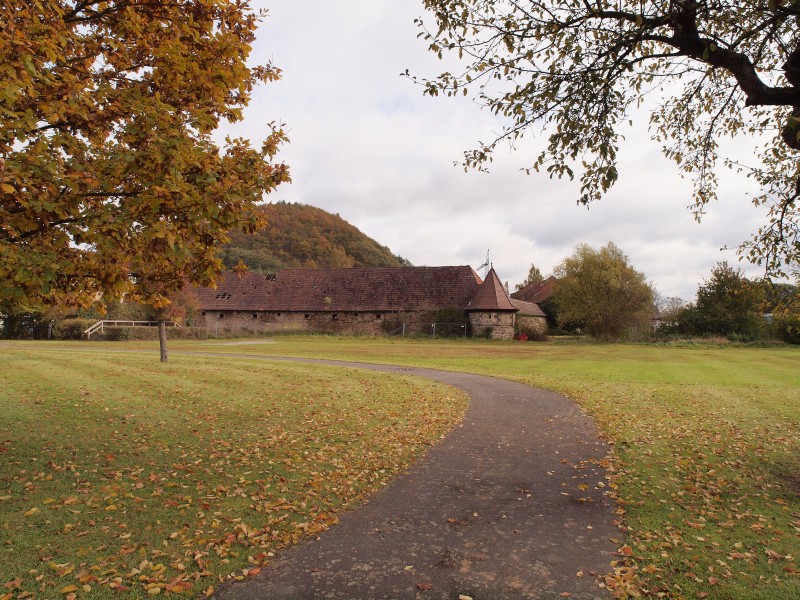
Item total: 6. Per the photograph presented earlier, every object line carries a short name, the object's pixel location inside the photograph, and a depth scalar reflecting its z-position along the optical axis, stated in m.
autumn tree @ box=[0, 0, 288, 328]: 5.00
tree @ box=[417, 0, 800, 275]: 6.00
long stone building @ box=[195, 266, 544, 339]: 53.16
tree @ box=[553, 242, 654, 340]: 48.56
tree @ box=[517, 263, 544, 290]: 106.04
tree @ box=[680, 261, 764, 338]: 44.25
